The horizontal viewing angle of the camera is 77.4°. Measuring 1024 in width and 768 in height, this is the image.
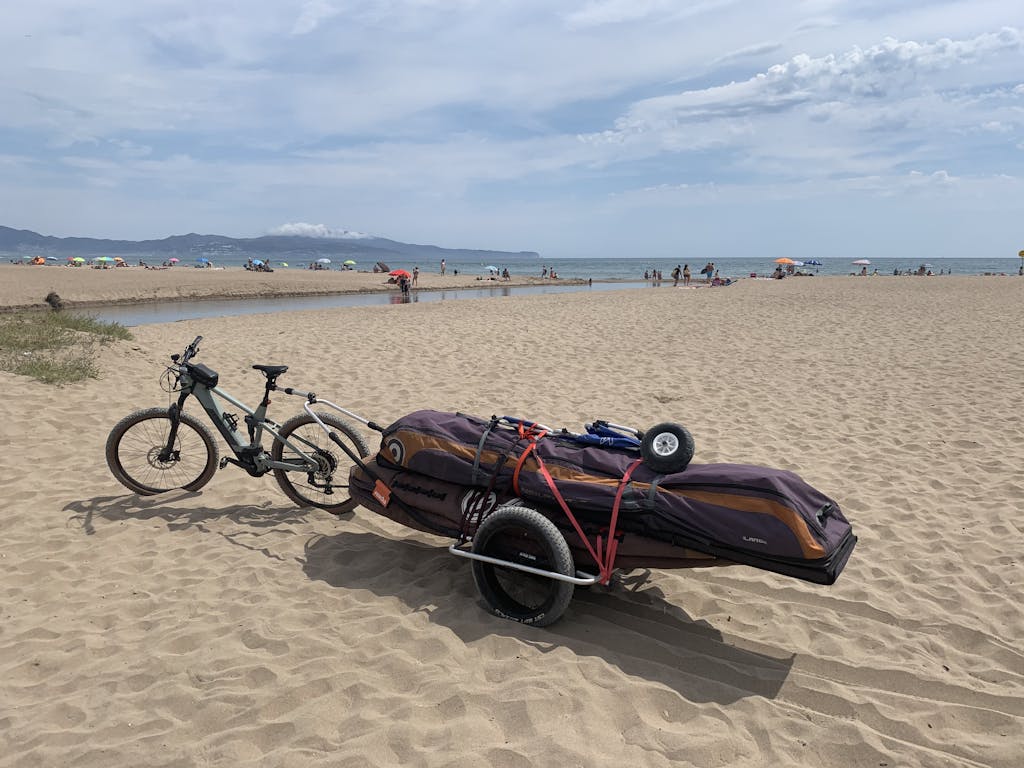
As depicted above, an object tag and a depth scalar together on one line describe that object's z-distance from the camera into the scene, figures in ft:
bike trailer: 10.01
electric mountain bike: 16.51
